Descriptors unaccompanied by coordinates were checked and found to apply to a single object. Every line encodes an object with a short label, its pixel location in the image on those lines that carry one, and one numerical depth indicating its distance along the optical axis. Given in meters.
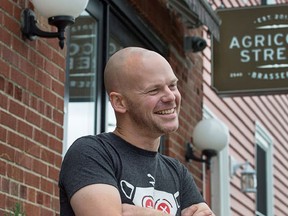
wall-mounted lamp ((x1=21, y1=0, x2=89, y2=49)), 4.89
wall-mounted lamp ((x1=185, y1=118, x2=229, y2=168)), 8.00
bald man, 2.80
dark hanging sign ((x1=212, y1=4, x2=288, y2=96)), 8.38
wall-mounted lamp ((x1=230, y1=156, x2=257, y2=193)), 10.56
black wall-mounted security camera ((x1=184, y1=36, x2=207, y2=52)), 8.12
